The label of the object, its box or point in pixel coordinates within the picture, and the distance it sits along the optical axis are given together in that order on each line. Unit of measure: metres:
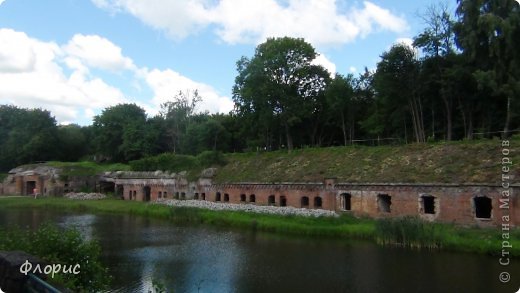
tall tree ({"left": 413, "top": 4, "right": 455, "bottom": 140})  39.32
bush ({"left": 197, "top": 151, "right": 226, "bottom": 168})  46.34
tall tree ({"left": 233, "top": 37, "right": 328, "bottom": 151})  50.03
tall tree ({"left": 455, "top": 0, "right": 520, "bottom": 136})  30.61
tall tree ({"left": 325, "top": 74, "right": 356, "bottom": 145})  48.84
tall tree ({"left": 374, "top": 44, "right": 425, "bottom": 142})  40.75
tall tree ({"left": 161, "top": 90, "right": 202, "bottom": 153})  73.06
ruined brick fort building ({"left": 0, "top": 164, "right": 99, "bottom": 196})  57.00
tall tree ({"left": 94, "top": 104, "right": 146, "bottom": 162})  68.69
